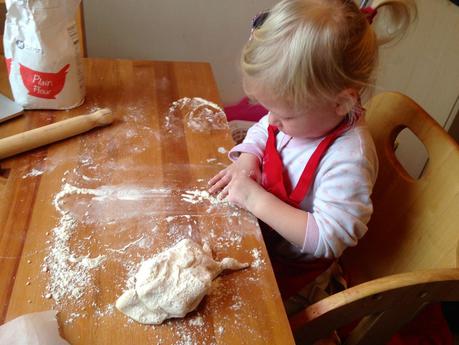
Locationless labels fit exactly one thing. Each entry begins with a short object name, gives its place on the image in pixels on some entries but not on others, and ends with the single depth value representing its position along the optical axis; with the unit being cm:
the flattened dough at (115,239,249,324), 53
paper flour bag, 77
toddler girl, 63
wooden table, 53
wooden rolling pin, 75
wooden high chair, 59
